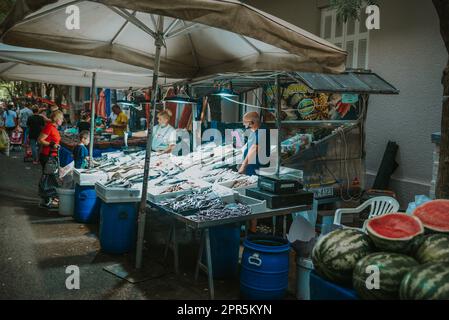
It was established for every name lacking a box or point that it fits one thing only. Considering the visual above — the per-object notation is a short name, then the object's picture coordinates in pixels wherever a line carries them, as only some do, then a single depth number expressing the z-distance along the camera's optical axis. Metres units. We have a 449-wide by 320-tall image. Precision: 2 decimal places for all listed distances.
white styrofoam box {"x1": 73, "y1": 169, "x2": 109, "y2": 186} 7.36
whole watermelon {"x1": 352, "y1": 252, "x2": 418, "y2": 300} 2.66
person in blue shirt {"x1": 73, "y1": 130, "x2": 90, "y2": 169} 8.47
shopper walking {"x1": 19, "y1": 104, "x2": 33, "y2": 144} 21.17
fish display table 4.63
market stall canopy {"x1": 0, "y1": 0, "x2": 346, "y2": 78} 3.60
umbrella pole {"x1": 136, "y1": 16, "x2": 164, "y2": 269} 5.25
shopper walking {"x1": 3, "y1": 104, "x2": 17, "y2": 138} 21.23
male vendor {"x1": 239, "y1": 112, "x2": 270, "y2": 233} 7.48
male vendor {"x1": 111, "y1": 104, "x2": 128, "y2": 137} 14.59
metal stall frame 6.20
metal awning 6.21
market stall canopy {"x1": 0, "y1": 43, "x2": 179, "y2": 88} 6.69
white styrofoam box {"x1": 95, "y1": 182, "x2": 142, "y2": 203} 5.89
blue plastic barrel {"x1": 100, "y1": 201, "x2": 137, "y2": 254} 6.02
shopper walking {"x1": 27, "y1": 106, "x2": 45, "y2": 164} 14.51
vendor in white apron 9.52
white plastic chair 5.63
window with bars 10.01
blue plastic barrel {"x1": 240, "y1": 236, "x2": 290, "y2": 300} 4.50
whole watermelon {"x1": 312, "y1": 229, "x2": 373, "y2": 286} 2.93
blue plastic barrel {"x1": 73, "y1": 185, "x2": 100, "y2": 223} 7.66
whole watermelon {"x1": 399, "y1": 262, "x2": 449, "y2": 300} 2.44
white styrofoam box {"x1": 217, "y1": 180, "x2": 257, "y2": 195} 6.09
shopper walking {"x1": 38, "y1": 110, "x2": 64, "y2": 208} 8.91
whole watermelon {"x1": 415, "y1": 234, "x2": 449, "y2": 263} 2.66
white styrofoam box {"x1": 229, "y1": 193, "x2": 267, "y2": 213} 5.18
